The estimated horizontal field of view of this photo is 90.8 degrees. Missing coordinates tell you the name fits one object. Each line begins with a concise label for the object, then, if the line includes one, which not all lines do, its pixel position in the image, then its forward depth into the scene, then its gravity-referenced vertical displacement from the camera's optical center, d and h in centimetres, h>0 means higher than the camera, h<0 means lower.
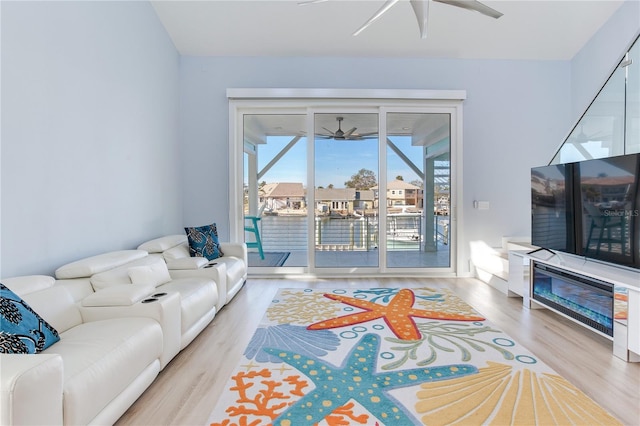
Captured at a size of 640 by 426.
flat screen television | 251 +0
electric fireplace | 241 -76
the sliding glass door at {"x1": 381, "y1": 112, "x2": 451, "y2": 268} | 479 +29
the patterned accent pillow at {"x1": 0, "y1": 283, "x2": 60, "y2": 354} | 142 -59
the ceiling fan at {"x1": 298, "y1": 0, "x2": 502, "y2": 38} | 261 +172
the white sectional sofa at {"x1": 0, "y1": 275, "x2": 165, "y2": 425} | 111 -70
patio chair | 495 -35
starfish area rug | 165 -108
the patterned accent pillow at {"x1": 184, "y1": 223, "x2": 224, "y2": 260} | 372 -42
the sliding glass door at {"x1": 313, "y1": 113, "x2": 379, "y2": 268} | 480 +44
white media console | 219 -63
